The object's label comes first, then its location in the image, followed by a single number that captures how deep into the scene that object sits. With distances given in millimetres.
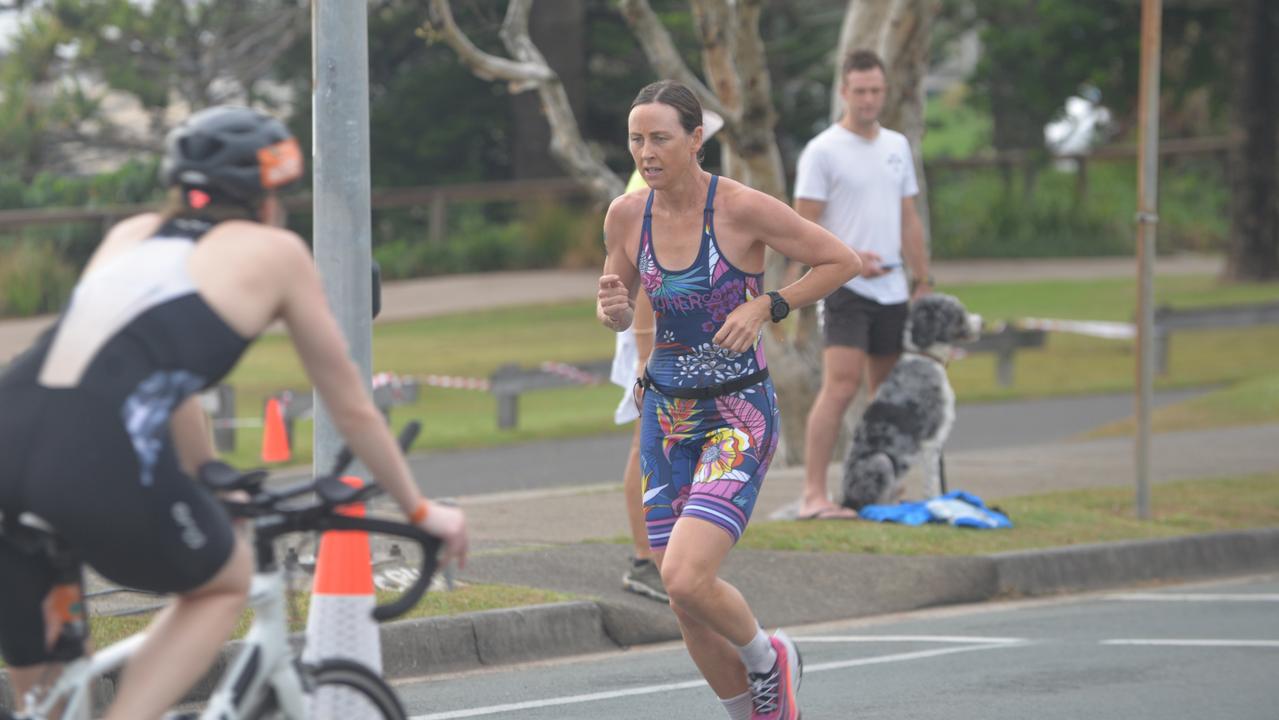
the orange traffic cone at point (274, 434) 29047
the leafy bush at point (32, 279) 54594
